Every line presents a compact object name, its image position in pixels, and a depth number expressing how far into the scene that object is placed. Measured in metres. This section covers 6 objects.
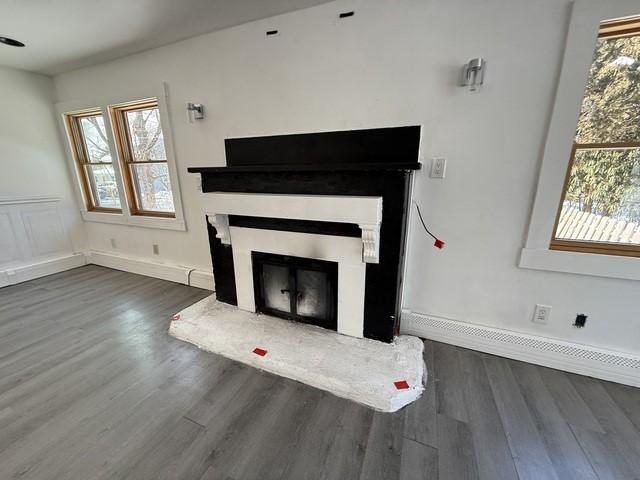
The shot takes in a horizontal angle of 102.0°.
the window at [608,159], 1.41
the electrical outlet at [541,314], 1.73
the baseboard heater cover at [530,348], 1.61
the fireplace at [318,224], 1.66
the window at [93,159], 3.30
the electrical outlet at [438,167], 1.76
